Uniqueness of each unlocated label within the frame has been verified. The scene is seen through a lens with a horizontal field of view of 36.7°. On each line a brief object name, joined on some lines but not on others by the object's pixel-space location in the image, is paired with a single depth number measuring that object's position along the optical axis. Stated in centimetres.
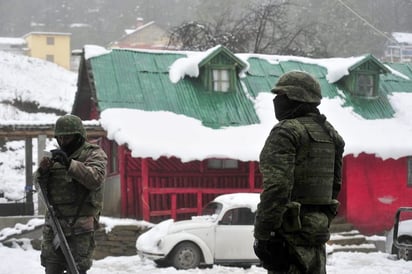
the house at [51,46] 6575
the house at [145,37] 6132
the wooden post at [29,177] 1986
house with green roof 1730
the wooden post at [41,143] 1840
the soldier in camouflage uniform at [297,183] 416
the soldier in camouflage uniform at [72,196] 530
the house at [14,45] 6769
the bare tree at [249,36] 3316
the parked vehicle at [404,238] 1312
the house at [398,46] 5516
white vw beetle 1248
